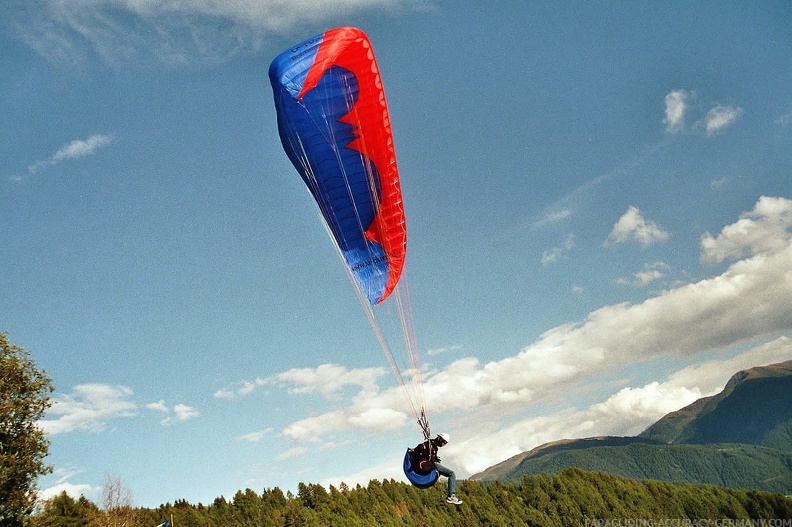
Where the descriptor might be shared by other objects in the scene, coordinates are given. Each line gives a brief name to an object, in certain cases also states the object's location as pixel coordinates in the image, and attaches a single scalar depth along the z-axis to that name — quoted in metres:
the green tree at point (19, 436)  21.17
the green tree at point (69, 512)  32.84
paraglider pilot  15.81
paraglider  16.86
